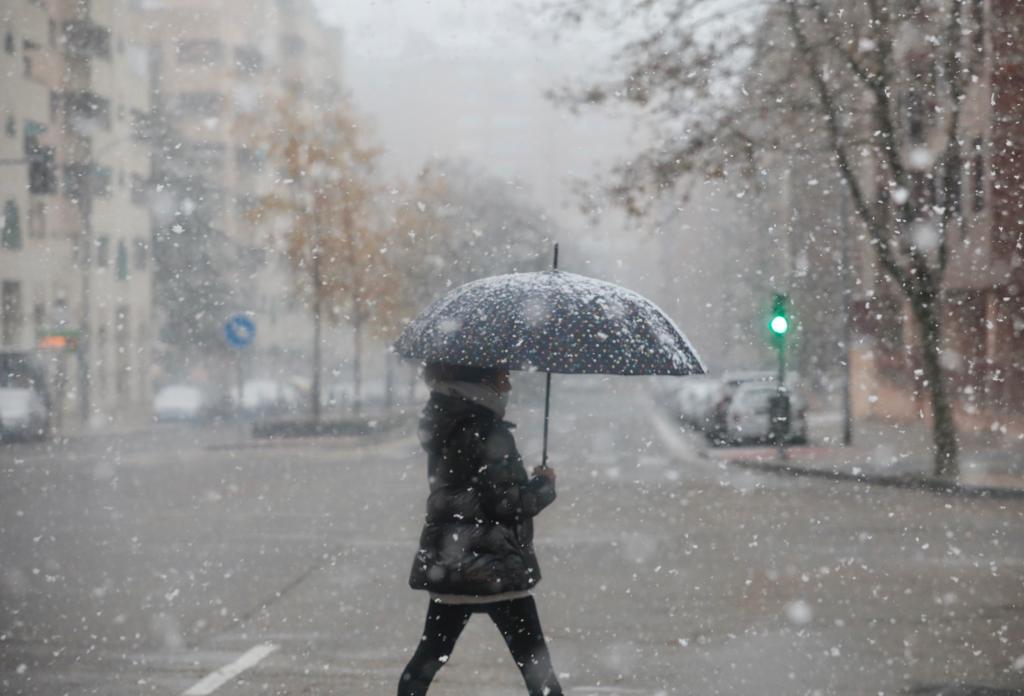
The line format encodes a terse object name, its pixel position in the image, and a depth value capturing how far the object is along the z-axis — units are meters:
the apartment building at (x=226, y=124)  75.88
